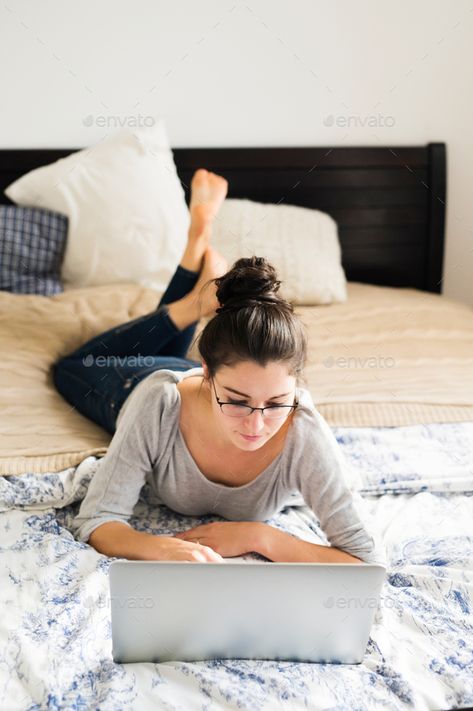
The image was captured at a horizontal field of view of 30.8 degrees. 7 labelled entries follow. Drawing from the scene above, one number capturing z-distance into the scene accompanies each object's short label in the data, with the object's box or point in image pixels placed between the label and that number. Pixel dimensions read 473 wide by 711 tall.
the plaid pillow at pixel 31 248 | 2.64
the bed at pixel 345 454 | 1.11
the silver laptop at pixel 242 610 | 1.03
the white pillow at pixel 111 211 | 2.72
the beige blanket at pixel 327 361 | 1.84
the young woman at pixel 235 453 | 1.31
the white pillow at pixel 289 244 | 2.79
